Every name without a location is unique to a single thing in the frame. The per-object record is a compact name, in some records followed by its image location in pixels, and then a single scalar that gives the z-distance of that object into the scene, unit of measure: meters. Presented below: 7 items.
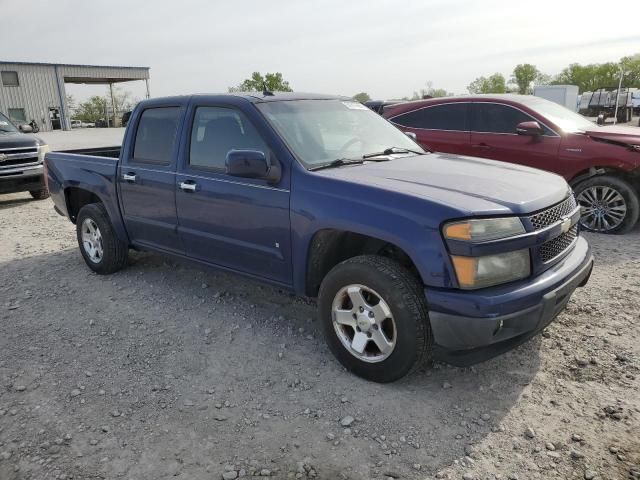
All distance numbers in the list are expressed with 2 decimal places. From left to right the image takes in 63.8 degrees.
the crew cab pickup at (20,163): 9.28
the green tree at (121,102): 52.04
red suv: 6.23
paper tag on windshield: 4.39
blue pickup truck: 2.79
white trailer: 26.28
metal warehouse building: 39.34
